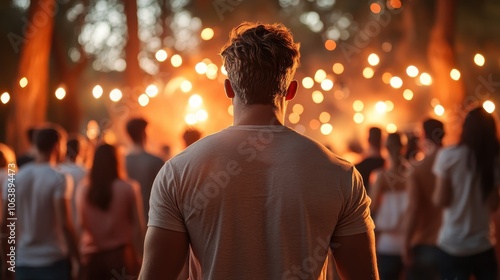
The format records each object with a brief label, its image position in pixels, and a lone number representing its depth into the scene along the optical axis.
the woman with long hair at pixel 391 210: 9.06
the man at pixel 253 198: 3.61
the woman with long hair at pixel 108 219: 7.97
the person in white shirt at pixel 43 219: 8.08
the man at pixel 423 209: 8.62
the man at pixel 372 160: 9.48
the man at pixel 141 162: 9.40
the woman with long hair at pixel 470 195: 7.59
